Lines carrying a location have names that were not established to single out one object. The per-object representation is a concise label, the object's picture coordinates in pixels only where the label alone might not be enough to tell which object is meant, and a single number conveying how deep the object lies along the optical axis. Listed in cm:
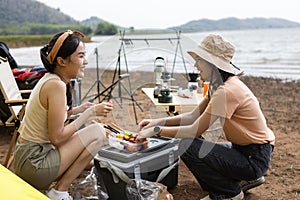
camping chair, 272
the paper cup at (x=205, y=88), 285
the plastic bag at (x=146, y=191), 192
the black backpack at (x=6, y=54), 374
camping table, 282
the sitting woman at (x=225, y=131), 192
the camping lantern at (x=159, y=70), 328
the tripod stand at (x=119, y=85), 397
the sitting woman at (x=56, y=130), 174
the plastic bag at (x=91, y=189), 215
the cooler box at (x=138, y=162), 194
